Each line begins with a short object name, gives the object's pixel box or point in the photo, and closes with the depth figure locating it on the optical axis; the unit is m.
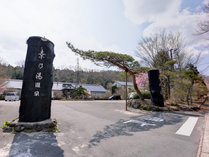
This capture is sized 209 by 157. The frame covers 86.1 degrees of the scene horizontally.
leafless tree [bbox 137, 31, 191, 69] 13.80
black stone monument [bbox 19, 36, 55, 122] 3.64
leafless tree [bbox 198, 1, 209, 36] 5.18
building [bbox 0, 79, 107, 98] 21.05
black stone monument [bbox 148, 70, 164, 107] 9.16
